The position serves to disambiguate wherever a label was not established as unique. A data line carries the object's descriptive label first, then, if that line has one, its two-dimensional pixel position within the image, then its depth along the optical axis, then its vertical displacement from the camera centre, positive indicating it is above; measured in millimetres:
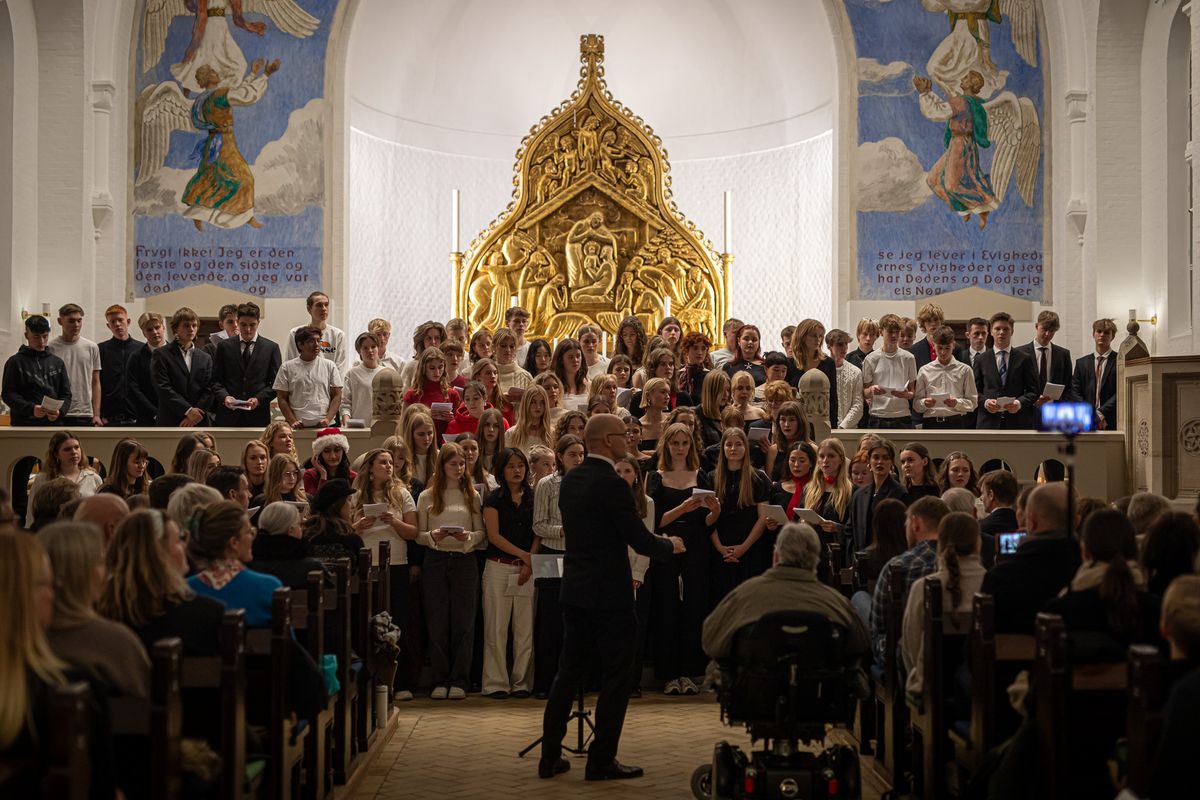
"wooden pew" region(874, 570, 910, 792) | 7035 -1391
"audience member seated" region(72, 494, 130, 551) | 6484 -452
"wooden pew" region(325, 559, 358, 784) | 7352 -1221
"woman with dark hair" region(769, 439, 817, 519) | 10414 -516
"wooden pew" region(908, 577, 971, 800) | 6227 -1155
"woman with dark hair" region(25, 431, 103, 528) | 10164 -349
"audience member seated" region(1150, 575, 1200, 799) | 3816 -867
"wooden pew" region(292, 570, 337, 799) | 6430 -1078
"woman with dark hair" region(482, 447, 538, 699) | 10039 -1154
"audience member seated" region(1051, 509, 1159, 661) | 5145 -696
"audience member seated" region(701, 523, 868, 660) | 6355 -831
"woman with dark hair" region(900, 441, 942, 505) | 9680 -438
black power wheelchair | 6211 -1253
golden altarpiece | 18953 +2101
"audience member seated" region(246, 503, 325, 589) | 7008 -673
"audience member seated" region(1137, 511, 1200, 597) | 5539 -542
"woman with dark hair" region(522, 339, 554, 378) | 13500 +416
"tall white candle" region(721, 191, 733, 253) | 19016 +2336
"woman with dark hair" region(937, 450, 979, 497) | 10039 -448
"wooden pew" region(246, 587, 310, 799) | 5742 -1074
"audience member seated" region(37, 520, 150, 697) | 4418 -637
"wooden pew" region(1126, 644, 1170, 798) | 4109 -832
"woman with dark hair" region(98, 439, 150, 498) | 9578 -397
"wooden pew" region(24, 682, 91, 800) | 3732 -852
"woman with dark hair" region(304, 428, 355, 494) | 9961 -376
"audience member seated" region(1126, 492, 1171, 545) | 6761 -478
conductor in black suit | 7363 -922
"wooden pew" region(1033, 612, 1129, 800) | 4922 -948
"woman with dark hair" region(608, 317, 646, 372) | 13430 +571
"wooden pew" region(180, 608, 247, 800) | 5043 -943
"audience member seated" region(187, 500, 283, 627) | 5977 -634
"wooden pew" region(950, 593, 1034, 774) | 5664 -985
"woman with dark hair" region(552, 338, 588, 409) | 12109 +294
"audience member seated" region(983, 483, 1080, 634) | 6016 -708
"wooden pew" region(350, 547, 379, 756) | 8039 -1286
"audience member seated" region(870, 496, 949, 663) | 7074 -691
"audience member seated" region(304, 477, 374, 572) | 8234 -669
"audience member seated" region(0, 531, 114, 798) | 3809 -677
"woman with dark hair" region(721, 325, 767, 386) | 12805 +413
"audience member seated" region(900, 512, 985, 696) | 6551 -771
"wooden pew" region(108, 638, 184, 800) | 4379 -924
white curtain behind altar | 19547 +2493
